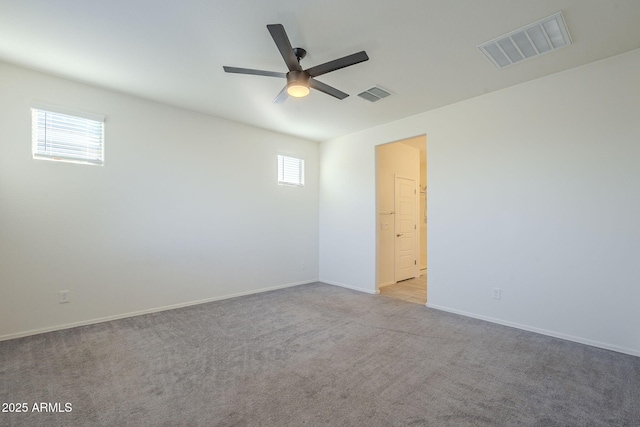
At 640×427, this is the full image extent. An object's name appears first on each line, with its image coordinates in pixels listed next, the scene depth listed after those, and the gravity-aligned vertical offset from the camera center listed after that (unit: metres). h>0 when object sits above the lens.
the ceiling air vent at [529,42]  2.39 +1.60
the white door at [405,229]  5.90 -0.23
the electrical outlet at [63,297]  3.29 -0.90
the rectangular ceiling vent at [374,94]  3.58 +1.60
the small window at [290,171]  5.42 +0.93
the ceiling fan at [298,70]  2.28 +1.33
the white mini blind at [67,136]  3.22 +0.97
